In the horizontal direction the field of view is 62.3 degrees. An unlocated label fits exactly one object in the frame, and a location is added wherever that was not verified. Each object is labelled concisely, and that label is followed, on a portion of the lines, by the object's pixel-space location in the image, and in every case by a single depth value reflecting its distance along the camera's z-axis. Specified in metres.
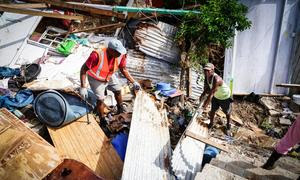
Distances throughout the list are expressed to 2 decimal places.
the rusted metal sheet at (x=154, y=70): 8.09
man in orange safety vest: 4.89
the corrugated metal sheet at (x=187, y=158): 4.12
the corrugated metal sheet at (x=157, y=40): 7.86
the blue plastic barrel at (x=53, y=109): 4.97
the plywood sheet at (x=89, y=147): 4.68
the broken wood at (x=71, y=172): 3.66
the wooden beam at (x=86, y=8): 7.92
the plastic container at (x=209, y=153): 4.92
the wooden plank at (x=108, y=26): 8.13
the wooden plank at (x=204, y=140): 4.54
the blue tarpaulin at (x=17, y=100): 5.74
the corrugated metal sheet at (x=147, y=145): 4.06
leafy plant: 7.09
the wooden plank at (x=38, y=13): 6.08
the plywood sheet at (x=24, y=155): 3.79
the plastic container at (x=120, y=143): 4.99
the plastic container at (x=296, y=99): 6.86
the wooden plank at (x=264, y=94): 8.45
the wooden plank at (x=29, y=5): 7.24
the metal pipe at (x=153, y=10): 7.52
